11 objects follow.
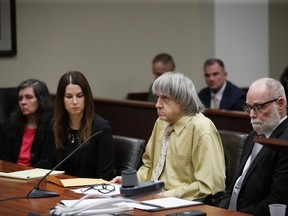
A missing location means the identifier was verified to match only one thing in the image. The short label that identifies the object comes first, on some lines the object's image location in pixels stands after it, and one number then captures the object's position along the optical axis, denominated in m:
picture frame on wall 15.86
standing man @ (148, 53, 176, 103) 16.24
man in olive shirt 8.17
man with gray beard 7.34
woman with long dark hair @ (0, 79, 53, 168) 11.13
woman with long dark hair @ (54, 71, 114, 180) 9.61
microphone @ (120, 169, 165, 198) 6.43
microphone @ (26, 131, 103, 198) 7.48
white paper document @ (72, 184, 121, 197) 7.50
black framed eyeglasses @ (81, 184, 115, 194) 7.67
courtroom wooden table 6.71
